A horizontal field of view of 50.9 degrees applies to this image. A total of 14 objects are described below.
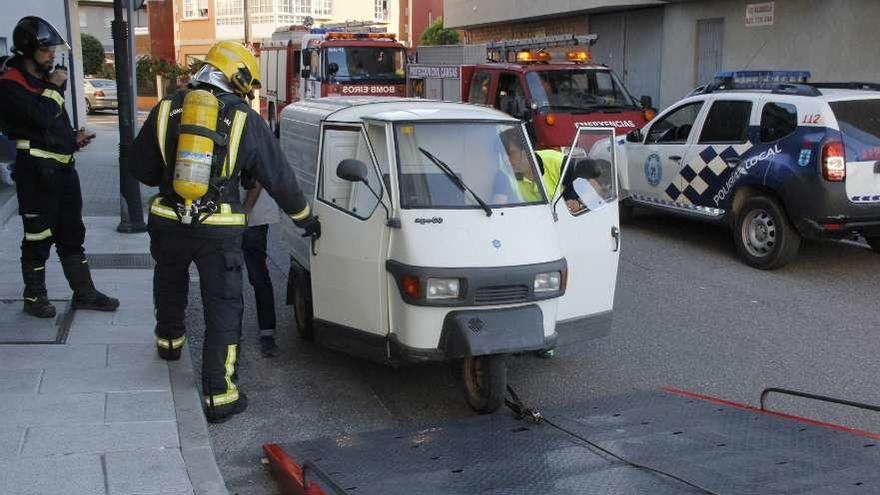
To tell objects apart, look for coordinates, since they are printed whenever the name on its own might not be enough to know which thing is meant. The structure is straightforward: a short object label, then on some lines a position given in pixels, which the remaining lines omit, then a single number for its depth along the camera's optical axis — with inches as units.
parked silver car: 1328.7
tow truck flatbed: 149.3
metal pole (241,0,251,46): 1513.3
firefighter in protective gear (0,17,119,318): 234.8
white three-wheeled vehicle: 192.2
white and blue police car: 329.4
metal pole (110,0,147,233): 381.7
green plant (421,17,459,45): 1249.4
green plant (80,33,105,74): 1547.7
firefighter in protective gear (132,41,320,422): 193.3
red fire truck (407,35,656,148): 496.1
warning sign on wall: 693.9
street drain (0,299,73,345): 234.1
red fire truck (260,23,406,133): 746.8
